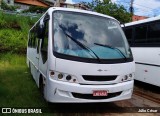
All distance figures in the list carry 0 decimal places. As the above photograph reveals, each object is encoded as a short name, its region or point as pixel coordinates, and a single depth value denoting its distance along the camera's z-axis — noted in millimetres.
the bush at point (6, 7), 23469
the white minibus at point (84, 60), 3059
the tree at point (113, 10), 17083
